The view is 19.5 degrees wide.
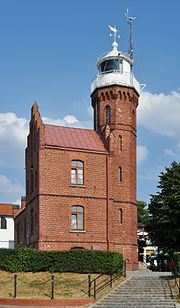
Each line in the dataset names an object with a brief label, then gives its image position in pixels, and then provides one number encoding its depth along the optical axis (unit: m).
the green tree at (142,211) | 80.39
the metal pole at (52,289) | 28.59
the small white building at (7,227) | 68.88
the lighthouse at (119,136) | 44.12
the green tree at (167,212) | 48.59
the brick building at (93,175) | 41.75
